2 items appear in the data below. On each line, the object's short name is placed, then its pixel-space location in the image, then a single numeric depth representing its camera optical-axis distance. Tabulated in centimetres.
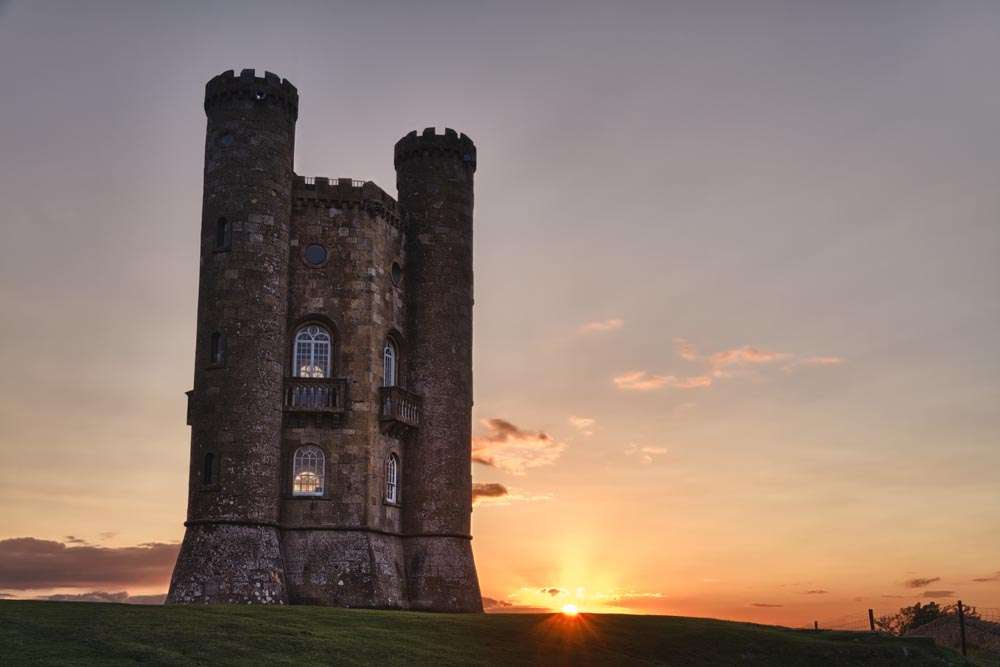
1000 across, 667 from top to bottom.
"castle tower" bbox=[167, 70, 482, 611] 4456
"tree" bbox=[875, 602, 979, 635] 6806
